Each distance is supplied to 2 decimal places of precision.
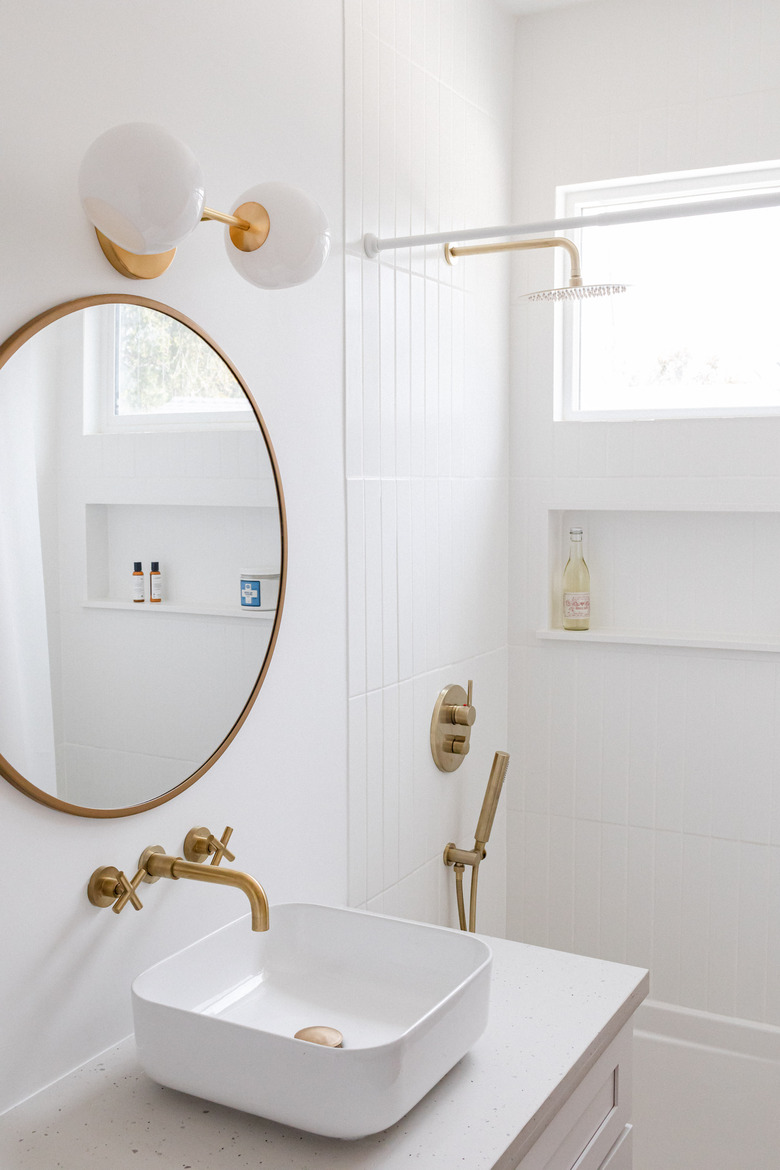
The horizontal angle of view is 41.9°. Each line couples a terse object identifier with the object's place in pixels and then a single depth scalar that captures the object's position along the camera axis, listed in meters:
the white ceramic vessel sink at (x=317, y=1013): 1.08
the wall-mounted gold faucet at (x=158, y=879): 1.18
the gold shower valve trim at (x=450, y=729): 2.10
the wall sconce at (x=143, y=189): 1.03
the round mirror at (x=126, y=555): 1.14
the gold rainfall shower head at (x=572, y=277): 1.71
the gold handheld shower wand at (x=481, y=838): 2.10
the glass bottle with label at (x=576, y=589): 2.41
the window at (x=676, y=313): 2.28
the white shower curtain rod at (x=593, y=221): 1.49
